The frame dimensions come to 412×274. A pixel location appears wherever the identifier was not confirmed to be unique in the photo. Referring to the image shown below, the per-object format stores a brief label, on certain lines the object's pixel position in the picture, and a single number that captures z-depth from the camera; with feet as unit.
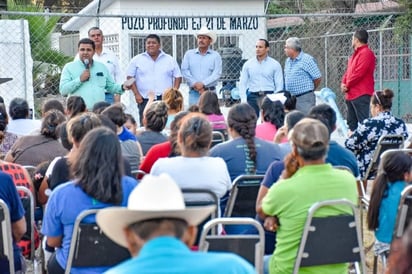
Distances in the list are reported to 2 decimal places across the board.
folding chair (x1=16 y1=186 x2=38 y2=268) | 26.07
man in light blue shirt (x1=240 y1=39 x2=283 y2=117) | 55.98
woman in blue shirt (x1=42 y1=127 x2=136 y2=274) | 22.26
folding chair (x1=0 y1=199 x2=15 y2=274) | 23.14
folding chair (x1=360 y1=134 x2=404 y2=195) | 37.71
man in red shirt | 54.66
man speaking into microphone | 50.10
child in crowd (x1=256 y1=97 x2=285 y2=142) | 36.44
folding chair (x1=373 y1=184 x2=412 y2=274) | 25.25
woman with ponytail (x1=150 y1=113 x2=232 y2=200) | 25.76
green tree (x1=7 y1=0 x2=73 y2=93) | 76.21
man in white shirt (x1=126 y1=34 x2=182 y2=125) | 53.74
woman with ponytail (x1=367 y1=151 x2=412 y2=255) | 27.13
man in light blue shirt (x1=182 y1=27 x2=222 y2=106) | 55.29
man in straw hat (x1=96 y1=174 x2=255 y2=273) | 12.20
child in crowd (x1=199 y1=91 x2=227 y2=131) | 41.13
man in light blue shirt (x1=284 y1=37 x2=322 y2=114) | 55.65
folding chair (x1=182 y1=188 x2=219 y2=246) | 23.92
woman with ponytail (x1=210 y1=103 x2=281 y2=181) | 28.60
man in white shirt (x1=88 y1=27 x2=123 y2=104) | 52.69
